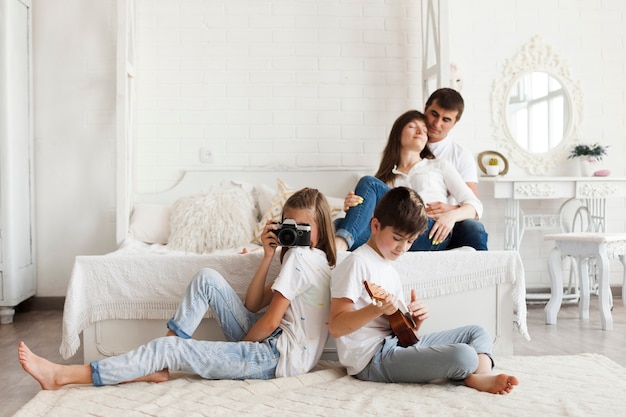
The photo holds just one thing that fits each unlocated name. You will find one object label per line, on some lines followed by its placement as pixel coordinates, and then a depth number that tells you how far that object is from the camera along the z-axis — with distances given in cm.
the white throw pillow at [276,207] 351
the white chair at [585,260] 328
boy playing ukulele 206
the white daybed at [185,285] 241
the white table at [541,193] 393
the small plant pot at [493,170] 410
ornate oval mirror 425
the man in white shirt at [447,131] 311
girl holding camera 206
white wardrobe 351
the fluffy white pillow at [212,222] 344
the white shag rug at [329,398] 187
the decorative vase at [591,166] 415
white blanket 241
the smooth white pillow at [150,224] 362
